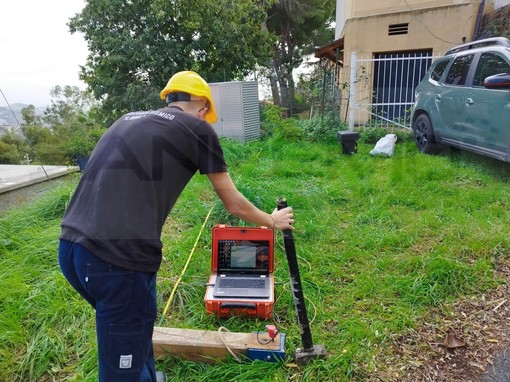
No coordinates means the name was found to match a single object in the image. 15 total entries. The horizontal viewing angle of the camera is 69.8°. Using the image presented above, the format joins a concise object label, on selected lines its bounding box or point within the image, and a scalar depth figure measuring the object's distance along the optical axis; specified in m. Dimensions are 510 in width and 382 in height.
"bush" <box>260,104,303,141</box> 8.28
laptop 2.69
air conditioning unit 8.97
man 1.43
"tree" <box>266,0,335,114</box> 16.34
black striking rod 1.93
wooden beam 2.14
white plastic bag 6.63
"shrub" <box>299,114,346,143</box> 8.23
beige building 9.48
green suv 4.48
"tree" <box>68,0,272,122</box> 11.52
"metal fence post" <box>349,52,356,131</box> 8.43
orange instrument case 2.67
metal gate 9.06
